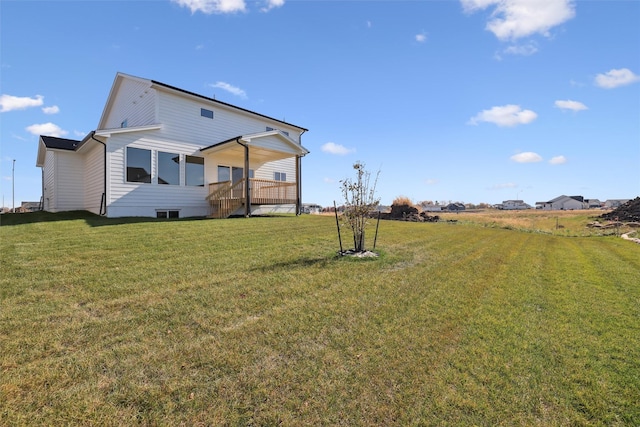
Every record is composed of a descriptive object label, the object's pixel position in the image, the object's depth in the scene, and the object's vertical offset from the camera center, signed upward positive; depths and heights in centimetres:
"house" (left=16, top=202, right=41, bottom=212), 2818 +81
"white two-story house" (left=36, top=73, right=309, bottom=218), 1295 +266
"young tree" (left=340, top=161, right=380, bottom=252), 688 +8
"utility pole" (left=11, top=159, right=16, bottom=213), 3127 +240
